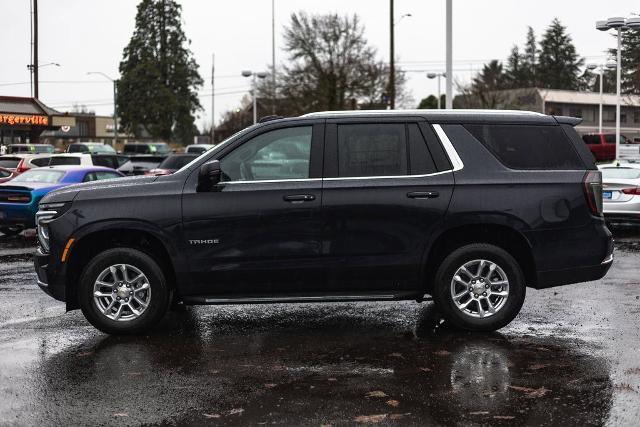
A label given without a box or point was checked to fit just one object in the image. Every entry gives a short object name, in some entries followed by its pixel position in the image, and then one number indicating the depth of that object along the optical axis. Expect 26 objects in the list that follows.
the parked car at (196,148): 46.63
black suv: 7.40
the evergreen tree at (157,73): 81.69
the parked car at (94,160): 25.88
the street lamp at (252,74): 44.93
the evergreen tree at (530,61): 112.56
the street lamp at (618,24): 29.16
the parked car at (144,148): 55.48
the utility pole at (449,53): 21.80
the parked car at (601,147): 52.19
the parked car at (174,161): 24.33
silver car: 16.30
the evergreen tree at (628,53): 81.31
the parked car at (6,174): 20.67
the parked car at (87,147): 48.72
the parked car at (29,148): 40.81
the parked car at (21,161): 23.91
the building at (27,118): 48.41
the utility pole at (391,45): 37.03
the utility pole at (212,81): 86.15
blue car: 16.23
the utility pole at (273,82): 53.82
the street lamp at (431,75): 49.50
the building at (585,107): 77.75
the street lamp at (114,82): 63.98
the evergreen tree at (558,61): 111.24
